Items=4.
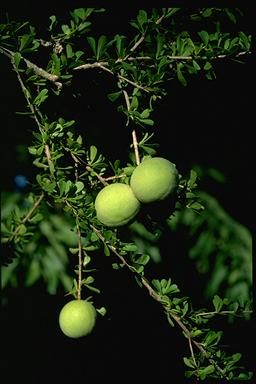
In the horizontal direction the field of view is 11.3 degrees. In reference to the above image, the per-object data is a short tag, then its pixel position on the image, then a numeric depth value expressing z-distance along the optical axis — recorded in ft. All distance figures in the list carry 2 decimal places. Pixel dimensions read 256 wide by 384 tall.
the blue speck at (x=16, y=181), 6.26
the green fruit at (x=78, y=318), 4.92
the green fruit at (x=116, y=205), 4.73
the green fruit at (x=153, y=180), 4.69
